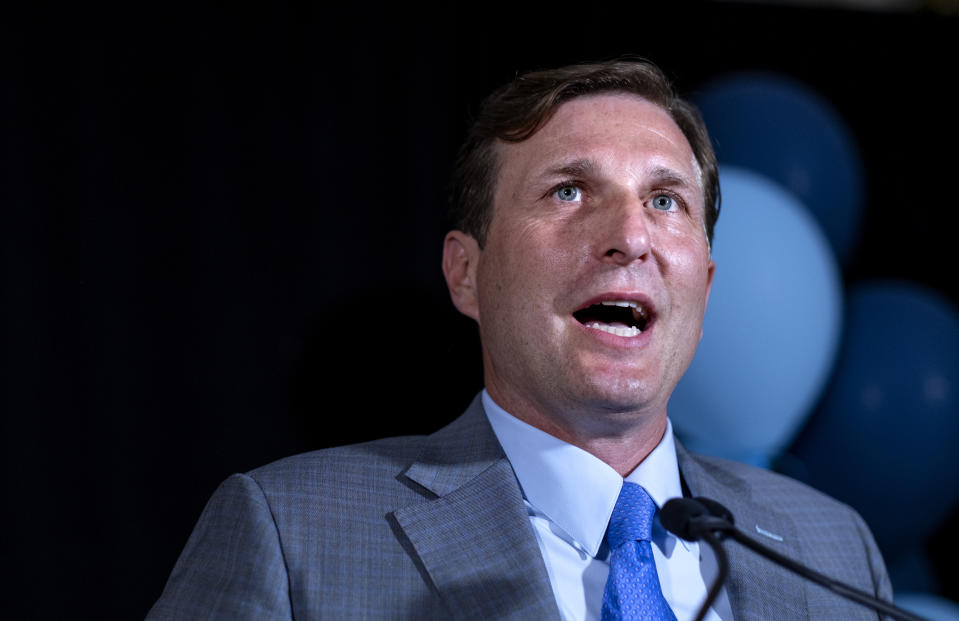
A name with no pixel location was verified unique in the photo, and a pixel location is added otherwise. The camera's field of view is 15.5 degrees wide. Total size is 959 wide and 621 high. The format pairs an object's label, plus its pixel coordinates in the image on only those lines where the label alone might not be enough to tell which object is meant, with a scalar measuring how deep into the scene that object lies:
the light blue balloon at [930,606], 2.15
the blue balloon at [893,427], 2.18
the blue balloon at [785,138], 2.25
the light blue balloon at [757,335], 2.12
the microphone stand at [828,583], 1.79
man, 1.89
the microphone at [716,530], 1.79
